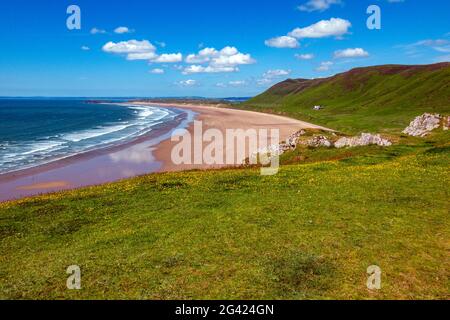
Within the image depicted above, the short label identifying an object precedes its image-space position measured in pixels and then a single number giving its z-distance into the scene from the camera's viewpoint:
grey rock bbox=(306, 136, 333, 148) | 54.12
